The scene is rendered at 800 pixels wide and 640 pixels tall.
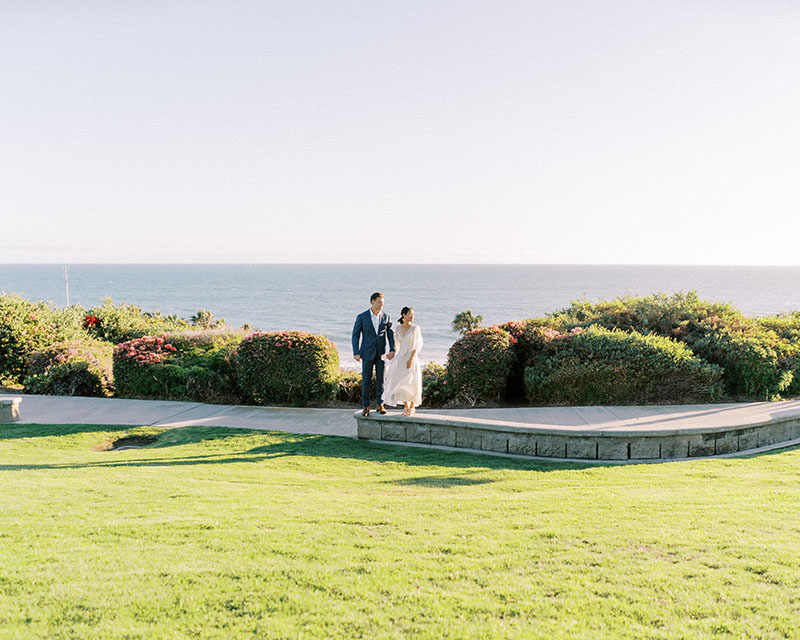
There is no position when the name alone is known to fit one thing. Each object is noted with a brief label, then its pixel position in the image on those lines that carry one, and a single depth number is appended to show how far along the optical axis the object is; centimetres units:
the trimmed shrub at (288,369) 1211
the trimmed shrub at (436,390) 1209
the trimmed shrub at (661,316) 1323
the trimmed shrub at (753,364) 1158
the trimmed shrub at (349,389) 1243
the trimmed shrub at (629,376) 1127
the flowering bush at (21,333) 1612
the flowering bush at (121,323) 1978
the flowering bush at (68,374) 1378
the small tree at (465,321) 3297
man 922
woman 909
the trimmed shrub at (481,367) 1181
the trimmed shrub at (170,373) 1281
